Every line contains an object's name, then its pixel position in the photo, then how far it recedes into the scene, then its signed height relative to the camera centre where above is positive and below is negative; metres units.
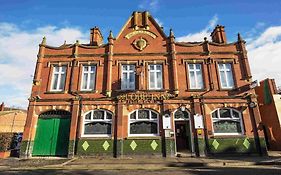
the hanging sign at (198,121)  14.57 +1.34
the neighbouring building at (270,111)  17.45 +2.45
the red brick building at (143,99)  14.45 +3.14
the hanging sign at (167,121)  14.55 +1.37
